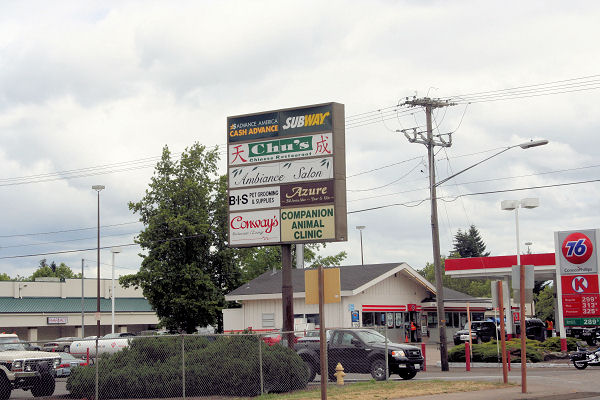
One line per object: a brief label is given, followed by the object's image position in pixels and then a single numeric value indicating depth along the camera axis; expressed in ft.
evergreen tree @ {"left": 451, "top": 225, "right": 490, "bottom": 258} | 393.29
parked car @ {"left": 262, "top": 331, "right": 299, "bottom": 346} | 90.45
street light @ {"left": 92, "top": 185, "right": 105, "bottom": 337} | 182.39
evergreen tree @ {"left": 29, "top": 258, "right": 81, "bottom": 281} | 426.10
